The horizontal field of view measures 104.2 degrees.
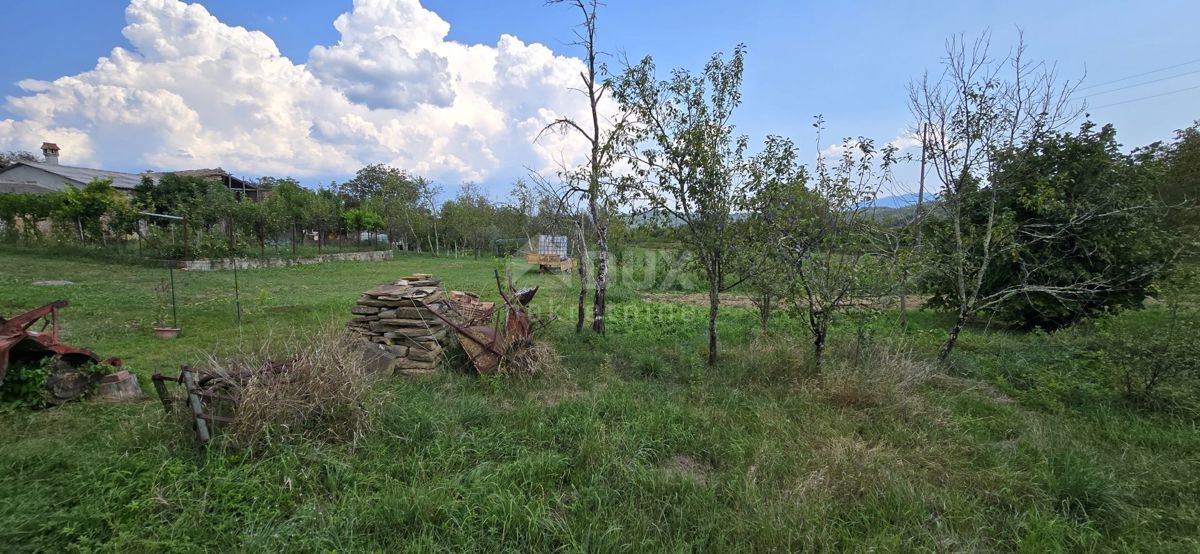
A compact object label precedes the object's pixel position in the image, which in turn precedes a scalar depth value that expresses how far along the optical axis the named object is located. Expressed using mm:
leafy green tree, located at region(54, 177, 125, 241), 13781
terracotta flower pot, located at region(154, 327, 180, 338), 5707
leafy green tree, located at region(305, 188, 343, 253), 20938
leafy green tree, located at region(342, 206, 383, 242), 23522
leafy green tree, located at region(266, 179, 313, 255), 18009
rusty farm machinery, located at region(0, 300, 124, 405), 3557
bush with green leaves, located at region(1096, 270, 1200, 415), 3998
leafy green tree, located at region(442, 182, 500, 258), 27625
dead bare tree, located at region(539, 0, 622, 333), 6250
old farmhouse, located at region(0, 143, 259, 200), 23406
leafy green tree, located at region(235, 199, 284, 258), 16188
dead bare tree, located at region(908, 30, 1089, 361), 5188
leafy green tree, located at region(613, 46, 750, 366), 5094
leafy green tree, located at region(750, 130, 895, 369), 4480
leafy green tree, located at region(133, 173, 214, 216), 22386
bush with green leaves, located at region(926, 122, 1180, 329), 6590
